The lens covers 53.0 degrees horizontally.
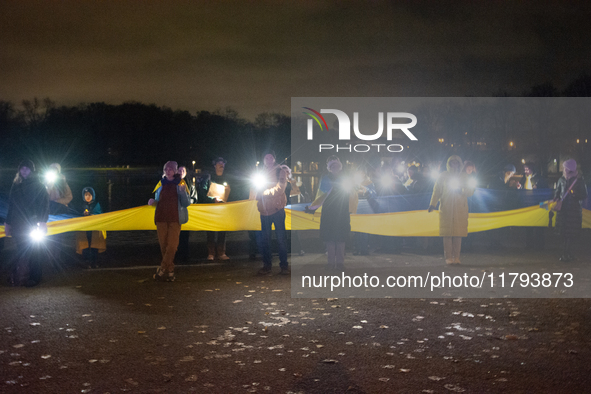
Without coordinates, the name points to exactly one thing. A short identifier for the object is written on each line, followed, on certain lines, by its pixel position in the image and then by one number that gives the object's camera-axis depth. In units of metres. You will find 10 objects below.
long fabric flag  11.38
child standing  11.01
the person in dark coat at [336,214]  9.97
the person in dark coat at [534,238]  12.74
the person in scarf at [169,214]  9.37
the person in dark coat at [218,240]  11.66
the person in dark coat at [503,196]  13.35
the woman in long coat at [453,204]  10.63
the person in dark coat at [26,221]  9.02
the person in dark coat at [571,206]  10.89
